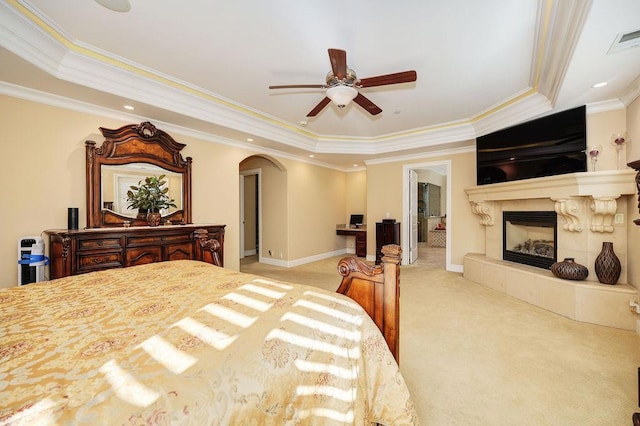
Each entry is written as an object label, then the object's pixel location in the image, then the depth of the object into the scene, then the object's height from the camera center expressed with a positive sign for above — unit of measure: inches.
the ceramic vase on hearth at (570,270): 119.7 -26.5
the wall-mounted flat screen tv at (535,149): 125.6 +33.6
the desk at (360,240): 258.9 -26.5
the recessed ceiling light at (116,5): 76.3 +60.8
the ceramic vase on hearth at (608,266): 113.7 -23.2
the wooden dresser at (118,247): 98.5 -13.7
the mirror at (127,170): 119.5 +21.7
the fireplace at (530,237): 142.5 -15.0
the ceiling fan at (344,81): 86.4 +46.5
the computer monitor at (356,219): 283.8 -6.6
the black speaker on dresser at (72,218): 109.0 -1.5
